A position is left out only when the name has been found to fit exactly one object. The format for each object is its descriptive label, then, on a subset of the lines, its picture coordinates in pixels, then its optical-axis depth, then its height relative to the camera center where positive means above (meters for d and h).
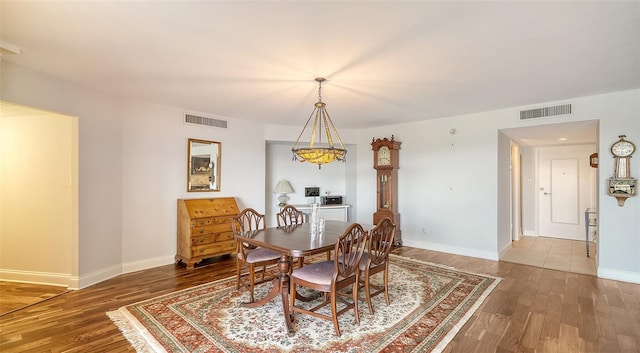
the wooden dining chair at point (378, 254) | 2.71 -0.76
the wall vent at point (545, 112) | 4.02 +0.95
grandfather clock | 5.60 -0.02
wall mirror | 4.66 +0.21
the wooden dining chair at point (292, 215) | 4.10 -0.54
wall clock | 3.63 +0.04
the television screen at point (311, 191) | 6.71 -0.31
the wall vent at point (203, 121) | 4.61 +0.96
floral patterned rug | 2.23 -1.30
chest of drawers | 4.23 -0.80
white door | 6.08 -0.27
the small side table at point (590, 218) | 4.98 -0.75
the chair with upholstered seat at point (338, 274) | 2.40 -0.86
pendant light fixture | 3.04 +0.26
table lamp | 6.02 -0.21
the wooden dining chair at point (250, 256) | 3.07 -0.86
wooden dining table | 2.47 -0.61
